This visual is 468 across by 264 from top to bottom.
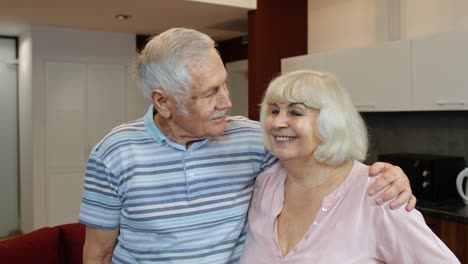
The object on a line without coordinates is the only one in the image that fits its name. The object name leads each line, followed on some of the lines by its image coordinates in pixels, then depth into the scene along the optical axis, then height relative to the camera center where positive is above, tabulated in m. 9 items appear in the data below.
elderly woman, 1.31 -0.20
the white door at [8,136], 6.25 -0.02
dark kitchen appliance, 3.36 -0.30
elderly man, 1.40 -0.12
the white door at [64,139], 5.59 -0.05
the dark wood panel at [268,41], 4.49 +0.86
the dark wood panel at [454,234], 2.86 -0.61
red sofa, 2.14 -0.51
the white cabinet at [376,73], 3.40 +0.43
